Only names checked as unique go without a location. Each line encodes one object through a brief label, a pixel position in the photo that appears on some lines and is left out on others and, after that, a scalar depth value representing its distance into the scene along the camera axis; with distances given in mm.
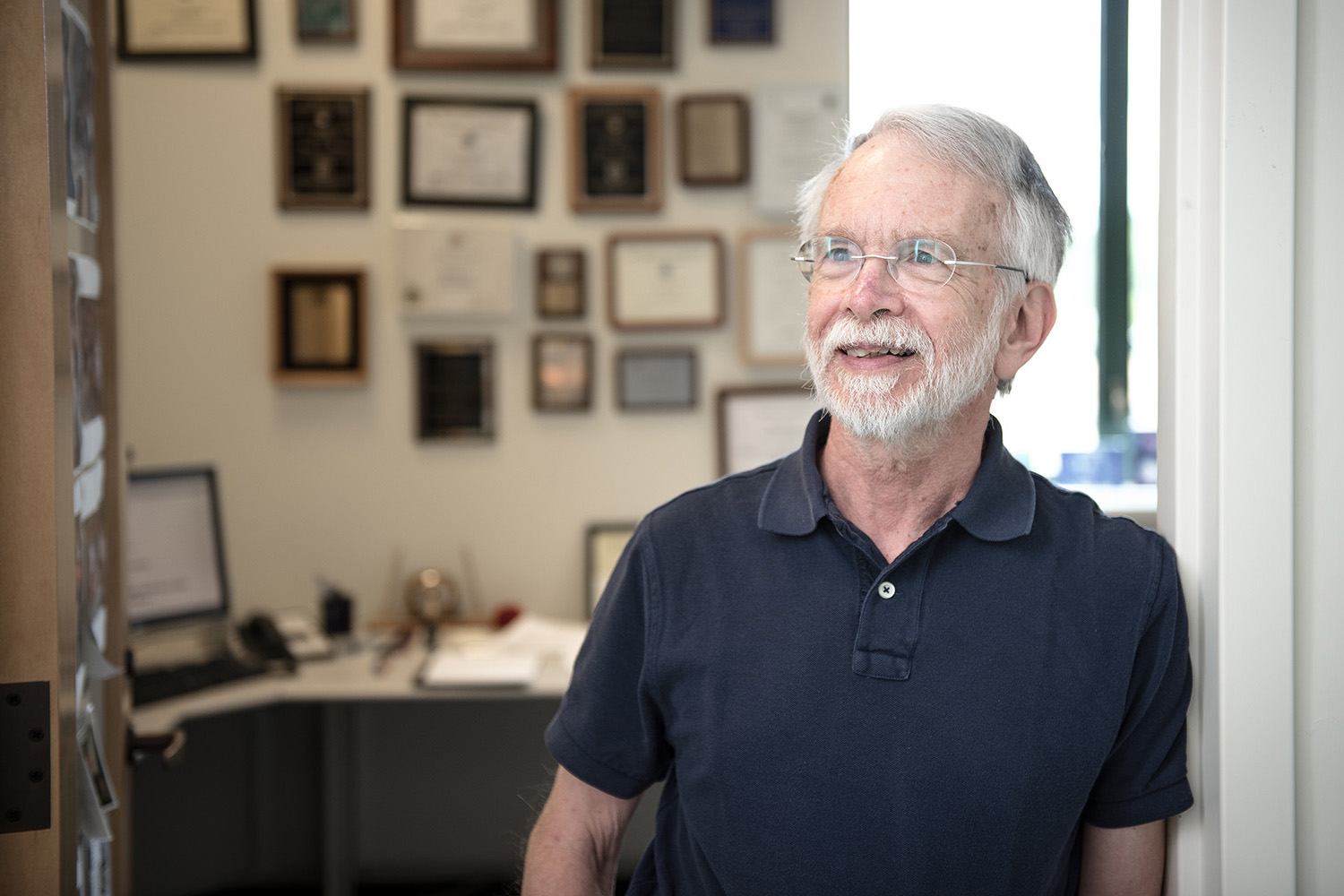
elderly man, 1075
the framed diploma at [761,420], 2959
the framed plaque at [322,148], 2881
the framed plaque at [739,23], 2893
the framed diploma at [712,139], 2898
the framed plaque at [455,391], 2934
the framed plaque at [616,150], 2896
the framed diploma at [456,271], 2896
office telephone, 2621
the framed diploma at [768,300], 2930
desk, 2889
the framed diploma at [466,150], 2893
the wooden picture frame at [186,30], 2857
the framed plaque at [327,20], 2869
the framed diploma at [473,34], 2863
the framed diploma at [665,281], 2932
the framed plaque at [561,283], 2926
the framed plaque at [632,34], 2877
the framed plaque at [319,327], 2898
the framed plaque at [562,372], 2941
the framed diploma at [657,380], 2955
